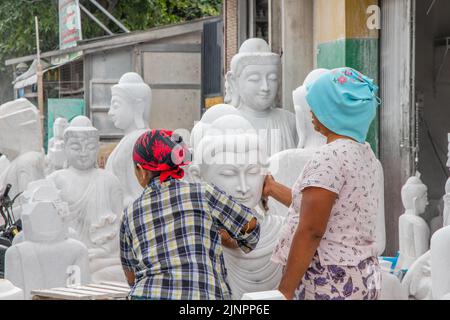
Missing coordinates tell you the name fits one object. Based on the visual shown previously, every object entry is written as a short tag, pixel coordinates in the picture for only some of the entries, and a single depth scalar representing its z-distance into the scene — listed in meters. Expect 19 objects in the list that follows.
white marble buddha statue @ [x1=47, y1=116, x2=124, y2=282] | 11.12
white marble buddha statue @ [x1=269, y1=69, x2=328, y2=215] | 9.57
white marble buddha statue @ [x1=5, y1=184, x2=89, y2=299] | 8.51
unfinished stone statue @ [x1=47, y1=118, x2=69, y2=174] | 15.76
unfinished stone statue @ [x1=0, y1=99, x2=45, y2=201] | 12.81
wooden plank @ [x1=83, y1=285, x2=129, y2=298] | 6.53
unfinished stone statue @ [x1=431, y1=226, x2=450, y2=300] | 5.93
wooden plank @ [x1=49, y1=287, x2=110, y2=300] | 6.43
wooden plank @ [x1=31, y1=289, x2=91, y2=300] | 6.35
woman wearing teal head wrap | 5.64
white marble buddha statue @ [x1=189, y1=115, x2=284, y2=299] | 7.01
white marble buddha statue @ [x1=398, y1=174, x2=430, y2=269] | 10.94
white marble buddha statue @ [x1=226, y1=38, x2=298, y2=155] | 11.20
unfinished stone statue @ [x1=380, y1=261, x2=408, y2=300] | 7.03
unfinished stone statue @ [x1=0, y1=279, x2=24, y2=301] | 5.83
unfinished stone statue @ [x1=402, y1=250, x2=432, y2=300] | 8.96
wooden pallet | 6.41
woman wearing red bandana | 5.65
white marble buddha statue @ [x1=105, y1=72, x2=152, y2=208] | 11.51
